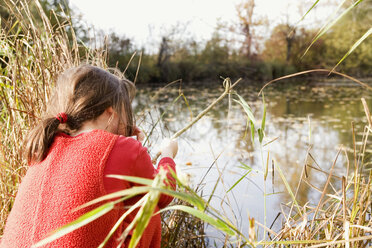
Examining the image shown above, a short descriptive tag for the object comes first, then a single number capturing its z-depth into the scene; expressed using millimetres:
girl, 851
